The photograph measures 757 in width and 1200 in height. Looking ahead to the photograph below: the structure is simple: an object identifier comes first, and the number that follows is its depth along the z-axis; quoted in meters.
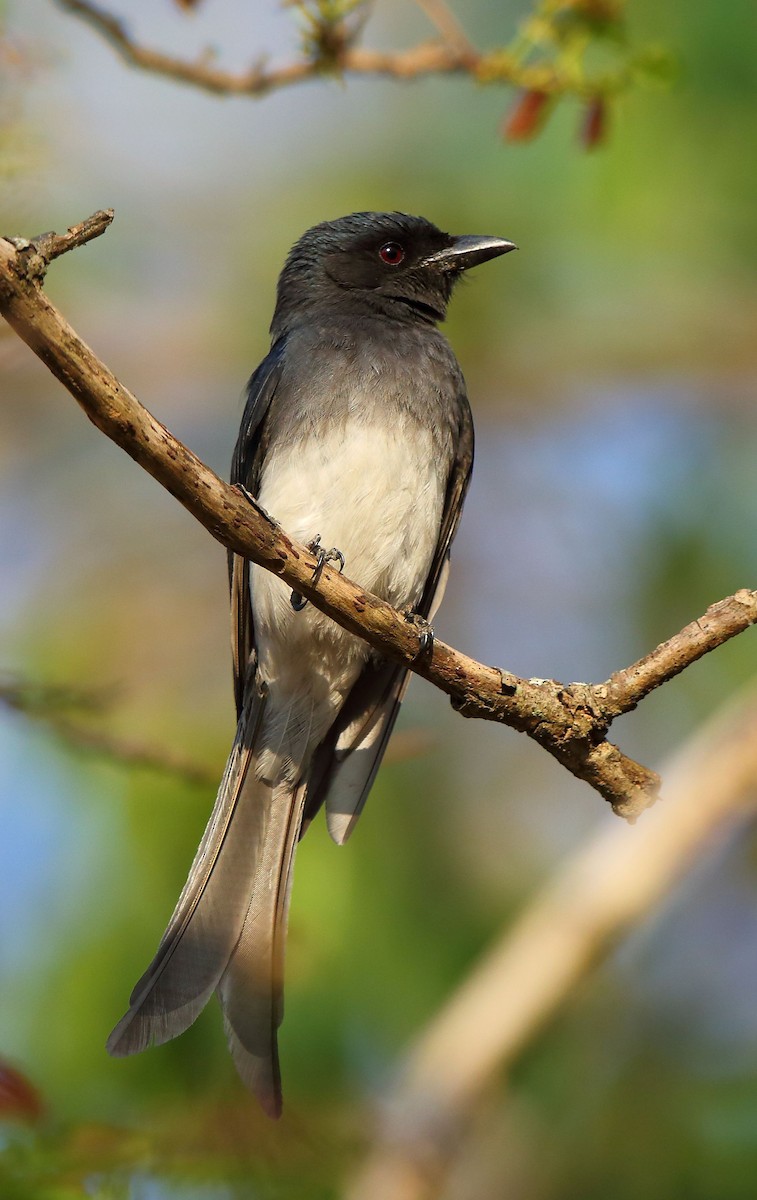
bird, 7.16
